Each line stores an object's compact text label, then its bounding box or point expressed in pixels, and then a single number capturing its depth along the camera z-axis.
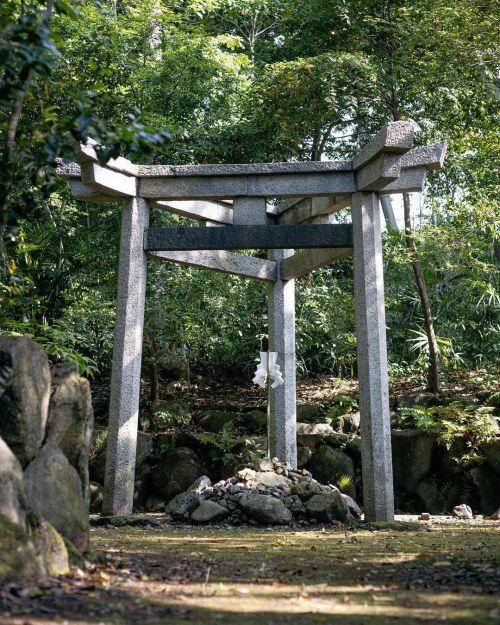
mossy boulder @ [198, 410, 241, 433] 11.01
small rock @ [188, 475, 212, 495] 8.48
